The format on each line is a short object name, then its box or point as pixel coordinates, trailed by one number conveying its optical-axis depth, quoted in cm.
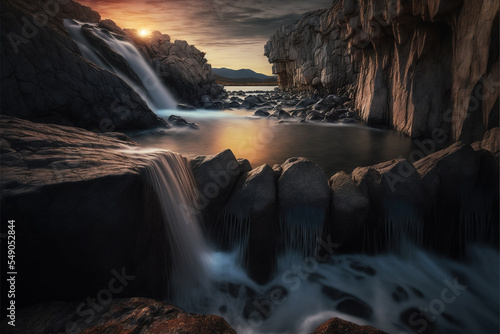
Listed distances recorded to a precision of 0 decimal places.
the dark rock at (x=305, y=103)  2496
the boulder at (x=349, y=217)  437
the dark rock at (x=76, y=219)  240
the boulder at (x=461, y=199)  449
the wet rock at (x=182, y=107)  2230
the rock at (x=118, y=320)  215
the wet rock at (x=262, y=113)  2015
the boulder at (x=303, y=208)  434
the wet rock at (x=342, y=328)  213
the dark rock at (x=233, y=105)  2658
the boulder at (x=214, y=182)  451
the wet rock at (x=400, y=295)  374
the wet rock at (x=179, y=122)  1434
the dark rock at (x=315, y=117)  1695
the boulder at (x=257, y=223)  421
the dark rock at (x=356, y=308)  350
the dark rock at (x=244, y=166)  522
